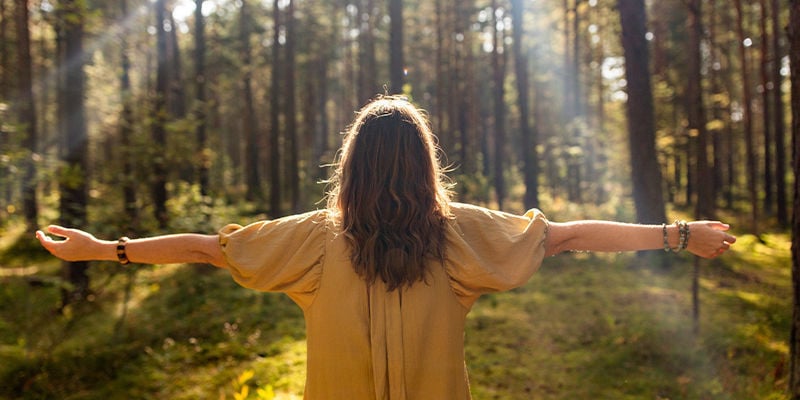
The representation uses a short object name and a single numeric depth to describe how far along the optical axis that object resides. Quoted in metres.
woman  2.48
